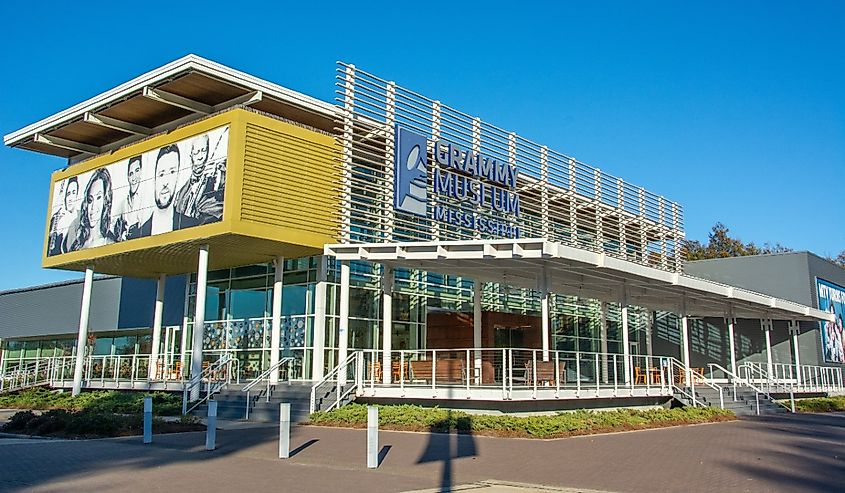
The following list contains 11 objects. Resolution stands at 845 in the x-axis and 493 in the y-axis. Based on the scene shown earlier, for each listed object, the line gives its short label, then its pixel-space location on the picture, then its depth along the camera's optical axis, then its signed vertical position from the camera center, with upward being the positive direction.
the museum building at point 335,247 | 22.12 +4.28
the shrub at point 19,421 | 17.92 -0.92
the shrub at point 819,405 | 29.25 -0.55
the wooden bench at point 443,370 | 21.38 +0.43
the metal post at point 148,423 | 15.39 -0.80
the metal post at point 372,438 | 12.36 -0.84
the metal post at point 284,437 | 13.40 -0.91
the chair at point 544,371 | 20.11 +0.41
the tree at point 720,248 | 72.93 +13.31
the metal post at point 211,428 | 14.30 -0.83
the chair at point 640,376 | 25.65 +0.42
